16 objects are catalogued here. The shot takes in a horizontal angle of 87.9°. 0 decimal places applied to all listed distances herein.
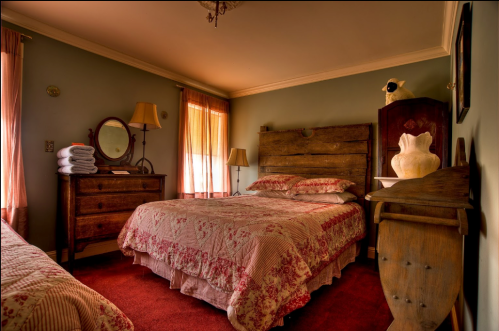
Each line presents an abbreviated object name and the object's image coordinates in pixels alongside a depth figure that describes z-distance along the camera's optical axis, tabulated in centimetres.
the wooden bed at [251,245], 139
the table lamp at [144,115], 295
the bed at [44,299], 57
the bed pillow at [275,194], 312
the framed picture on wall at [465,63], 120
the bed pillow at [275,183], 317
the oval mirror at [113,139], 288
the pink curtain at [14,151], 216
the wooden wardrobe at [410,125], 247
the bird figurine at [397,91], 261
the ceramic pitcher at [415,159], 123
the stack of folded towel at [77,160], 232
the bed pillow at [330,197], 276
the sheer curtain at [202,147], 372
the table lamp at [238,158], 391
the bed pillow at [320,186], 276
